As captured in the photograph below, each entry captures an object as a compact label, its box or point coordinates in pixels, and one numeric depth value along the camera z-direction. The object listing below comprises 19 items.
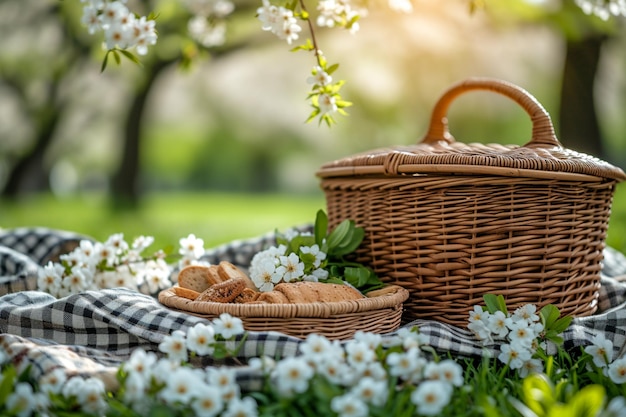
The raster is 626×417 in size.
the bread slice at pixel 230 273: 1.70
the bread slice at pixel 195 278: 1.75
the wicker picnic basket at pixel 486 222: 1.60
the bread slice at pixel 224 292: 1.56
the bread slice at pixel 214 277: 1.71
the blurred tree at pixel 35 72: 6.56
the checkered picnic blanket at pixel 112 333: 1.37
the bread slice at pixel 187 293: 1.63
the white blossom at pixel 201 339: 1.29
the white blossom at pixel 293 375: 1.16
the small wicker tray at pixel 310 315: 1.45
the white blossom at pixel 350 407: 1.08
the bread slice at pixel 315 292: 1.51
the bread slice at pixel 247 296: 1.56
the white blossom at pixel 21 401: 1.17
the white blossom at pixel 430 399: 1.11
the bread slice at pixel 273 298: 1.50
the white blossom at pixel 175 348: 1.28
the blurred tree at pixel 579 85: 4.00
